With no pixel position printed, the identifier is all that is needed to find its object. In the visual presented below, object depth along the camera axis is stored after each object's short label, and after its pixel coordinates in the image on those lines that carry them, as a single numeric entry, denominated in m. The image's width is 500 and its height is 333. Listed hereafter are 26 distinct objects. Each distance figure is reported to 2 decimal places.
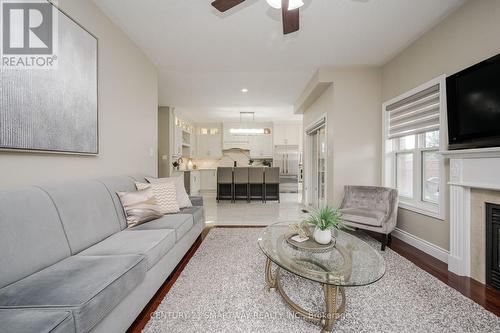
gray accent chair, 2.60
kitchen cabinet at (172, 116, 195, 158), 6.23
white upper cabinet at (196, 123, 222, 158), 8.17
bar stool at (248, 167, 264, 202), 6.12
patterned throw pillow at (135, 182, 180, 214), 2.45
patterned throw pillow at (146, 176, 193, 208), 2.74
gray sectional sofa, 0.89
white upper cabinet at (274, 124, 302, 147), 7.95
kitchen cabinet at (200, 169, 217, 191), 8.04
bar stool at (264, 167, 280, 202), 6.12
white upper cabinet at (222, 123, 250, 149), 8.03
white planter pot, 1.69
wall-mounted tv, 1.72
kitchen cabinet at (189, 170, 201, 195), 6.98
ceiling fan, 1.59
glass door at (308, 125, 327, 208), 4.78
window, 2.44
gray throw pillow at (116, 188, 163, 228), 2.04
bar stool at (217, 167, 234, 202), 6.21
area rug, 1.38
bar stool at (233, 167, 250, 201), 6.16
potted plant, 1.67
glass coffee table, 1.23
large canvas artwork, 1.35
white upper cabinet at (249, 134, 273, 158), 8.07
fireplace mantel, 1.83
